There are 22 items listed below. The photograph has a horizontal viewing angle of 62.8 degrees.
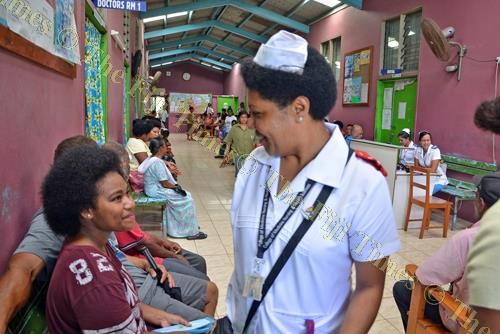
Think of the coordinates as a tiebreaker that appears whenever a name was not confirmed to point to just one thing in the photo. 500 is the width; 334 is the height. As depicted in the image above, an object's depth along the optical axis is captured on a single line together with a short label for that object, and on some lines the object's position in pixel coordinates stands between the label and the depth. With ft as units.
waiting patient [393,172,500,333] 5.03
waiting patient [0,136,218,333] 4.22
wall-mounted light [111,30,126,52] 15.92
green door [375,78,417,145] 21.13
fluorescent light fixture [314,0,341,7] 27.89
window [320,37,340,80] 29.55
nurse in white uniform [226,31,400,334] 3.15
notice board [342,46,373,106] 24.93
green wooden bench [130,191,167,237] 12.66
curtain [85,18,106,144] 12.21
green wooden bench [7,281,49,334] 4.35
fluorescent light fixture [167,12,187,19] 35.44
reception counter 14.87
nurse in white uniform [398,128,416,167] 17.66
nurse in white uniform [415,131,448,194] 16.02
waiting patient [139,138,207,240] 13.04
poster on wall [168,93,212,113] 61.52
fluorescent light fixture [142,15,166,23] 34.54
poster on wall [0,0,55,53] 4.69
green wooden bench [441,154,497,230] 15.26
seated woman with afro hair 3.70
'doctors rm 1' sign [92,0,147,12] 10.43
